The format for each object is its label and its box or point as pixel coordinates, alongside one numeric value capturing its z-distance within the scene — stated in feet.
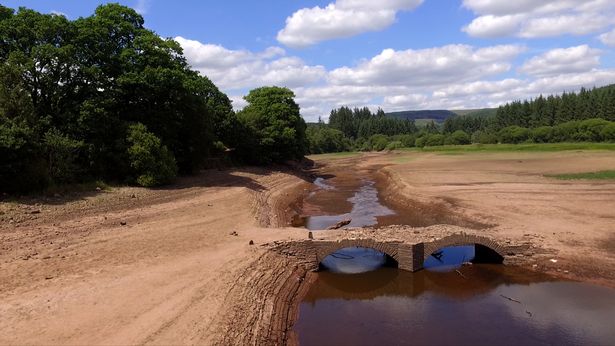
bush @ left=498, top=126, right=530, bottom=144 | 445.78
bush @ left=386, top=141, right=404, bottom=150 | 532.56
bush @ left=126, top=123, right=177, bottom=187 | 109.91
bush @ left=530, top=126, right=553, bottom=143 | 417.49
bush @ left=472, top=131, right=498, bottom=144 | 485.15
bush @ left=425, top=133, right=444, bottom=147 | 537.24
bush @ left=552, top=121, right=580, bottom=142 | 393.50
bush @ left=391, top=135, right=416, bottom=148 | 574.02
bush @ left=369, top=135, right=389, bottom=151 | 556.39
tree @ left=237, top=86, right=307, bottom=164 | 200.64
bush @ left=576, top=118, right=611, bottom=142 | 370.73
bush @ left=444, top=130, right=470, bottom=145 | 531.09
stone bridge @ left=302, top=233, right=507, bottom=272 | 69.51
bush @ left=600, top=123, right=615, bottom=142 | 352.90
